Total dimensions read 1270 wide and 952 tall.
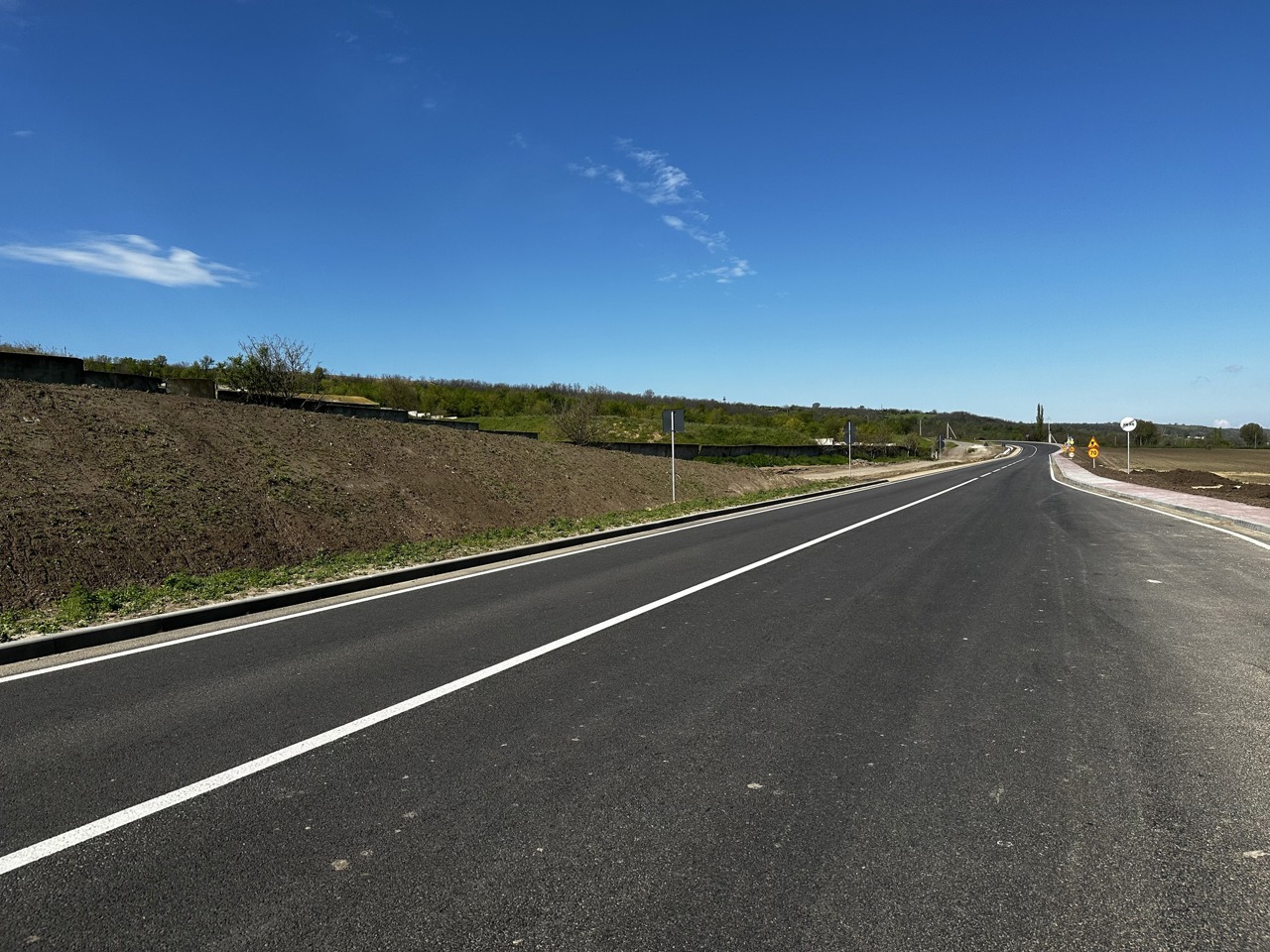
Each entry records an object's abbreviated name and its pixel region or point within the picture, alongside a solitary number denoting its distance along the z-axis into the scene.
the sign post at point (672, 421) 22.31
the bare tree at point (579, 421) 47.16
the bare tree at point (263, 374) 23.03
